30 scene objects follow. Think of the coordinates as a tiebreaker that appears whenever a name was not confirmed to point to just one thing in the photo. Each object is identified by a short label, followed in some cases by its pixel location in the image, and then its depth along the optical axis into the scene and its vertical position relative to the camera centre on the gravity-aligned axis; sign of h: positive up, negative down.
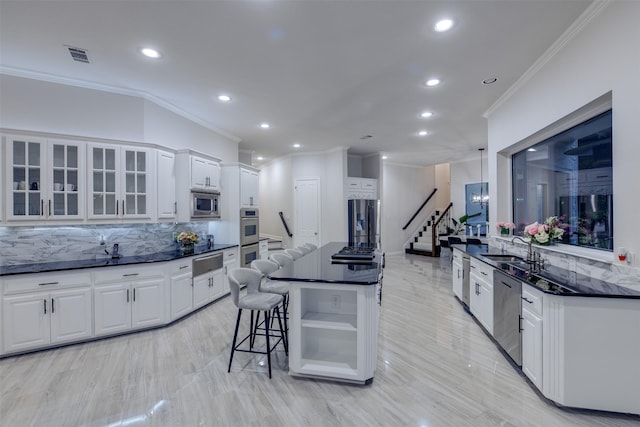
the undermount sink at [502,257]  3.65 -0.60
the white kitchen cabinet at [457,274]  4.55 -1.02
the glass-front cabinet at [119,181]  3.57 +0.41
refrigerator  7.20 -0.26
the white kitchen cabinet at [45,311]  2.98 -1.08
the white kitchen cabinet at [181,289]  3.82 -1.08
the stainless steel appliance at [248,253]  5.46 -0.84
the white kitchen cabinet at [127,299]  3.35 -1.07
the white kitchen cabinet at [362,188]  7.46 +0.64
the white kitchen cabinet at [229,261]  4.95 -0.88
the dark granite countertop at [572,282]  2.03 -0.58
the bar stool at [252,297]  2.67 -0.86
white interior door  7.58 +0.00
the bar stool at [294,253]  4.07 -0.61
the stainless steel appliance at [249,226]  5.48 -0.29
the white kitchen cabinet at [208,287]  4.24 -1.20
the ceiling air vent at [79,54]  2.90 +1.68
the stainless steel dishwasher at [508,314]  2.63 -1.03
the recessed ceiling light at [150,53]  2.89 +1.66
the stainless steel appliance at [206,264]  4.21 -0.82
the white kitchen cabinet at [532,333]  2.28 -1.03
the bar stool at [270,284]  3.23 -0.88
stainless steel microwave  4.50 +0.13
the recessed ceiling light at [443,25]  2.47 +1.66
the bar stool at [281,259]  3.61 -0.61
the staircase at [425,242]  9.36 -1.08
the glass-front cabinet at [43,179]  3.15 +0.39
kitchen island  2.42 -1.01
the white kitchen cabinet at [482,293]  3.29 -1.02
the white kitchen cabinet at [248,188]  5.57 +0.50
